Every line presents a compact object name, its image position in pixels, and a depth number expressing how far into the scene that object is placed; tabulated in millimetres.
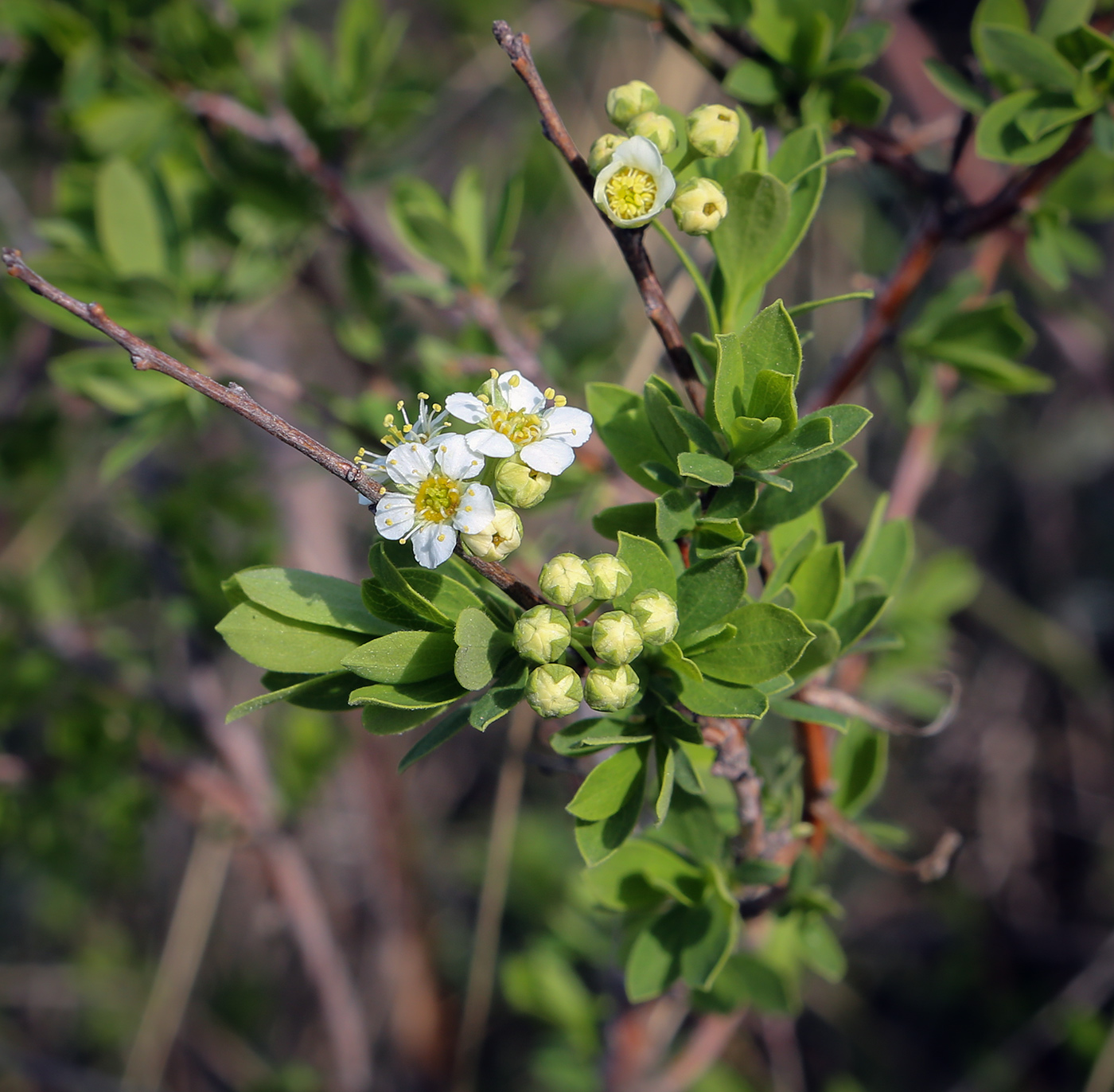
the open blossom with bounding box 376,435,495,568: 197
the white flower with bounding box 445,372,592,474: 200
